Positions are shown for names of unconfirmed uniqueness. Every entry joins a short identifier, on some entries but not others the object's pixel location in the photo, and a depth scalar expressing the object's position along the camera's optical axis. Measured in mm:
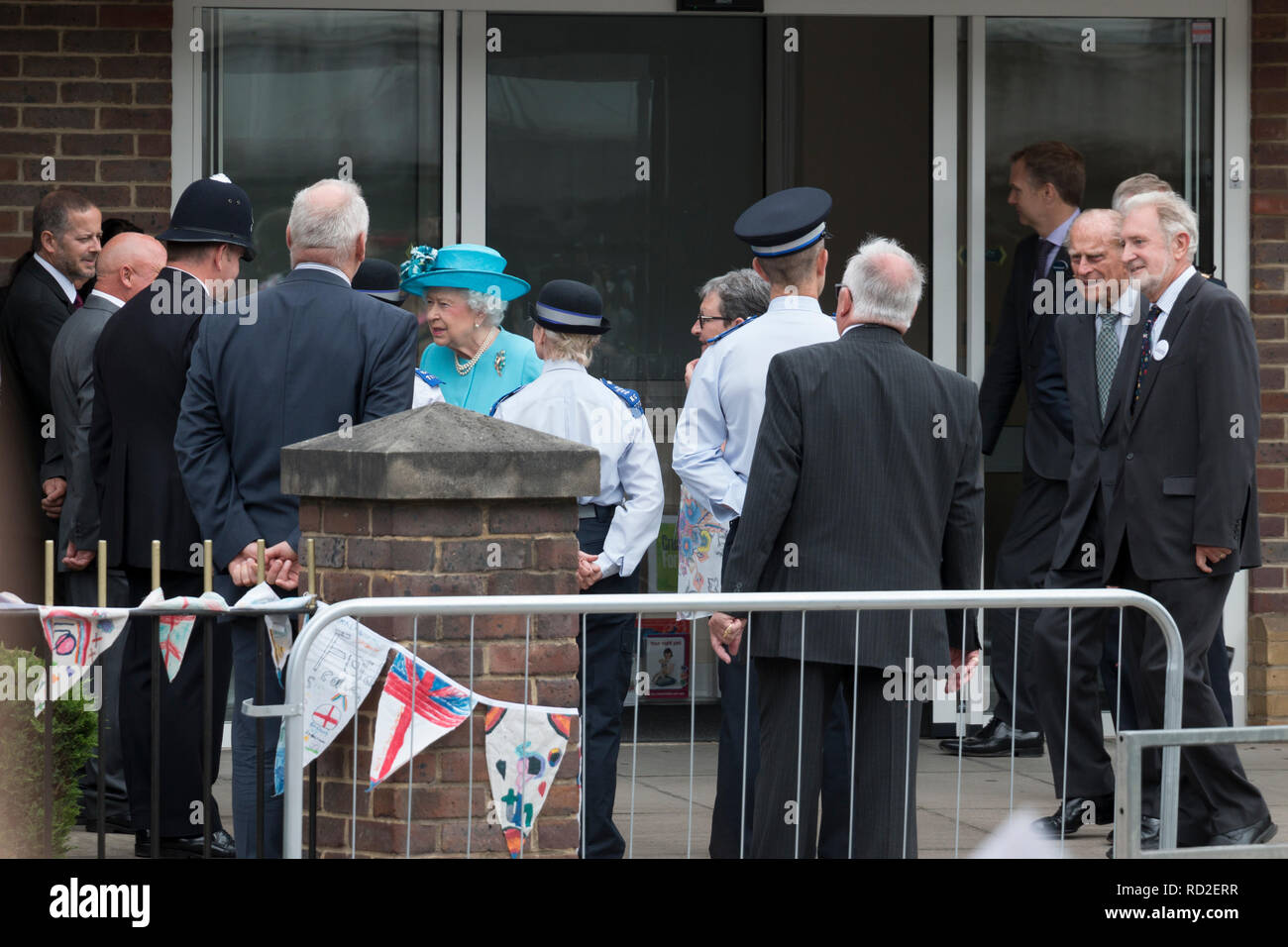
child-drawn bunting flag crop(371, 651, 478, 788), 8391
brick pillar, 8477
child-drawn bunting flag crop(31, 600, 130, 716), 8109
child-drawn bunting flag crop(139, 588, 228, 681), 8117
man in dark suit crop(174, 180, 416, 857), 10031
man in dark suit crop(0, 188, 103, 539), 13578
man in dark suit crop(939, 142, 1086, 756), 14398
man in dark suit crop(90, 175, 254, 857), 11391
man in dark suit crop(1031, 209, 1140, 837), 11937
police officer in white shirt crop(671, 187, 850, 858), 11039
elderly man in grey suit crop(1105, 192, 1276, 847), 10977
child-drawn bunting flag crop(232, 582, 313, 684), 8219
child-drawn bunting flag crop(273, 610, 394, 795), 8078
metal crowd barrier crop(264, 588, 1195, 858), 7594
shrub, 9133
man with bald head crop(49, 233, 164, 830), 12758
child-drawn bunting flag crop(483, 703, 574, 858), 8523
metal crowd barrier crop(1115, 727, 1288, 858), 7219
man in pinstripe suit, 9102
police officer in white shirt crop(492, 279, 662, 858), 11148
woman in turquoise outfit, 12656
